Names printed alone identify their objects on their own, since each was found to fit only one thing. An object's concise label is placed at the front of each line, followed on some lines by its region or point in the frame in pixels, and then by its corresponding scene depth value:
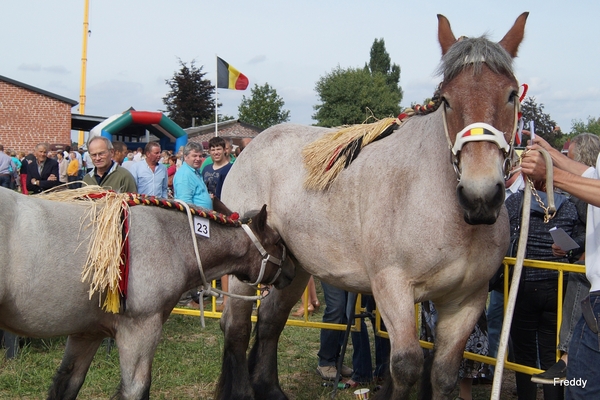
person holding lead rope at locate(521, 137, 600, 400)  2.59
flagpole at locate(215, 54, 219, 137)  14.02
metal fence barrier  4.06
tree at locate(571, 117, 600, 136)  42.72
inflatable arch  17.52
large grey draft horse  2.99
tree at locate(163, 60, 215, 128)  44.66
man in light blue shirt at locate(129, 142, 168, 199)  8.22
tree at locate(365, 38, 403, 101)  74.19
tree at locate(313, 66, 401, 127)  55.03
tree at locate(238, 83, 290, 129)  48.25
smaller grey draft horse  3.10
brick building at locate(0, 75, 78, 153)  29.14
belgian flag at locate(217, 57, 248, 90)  14.70
